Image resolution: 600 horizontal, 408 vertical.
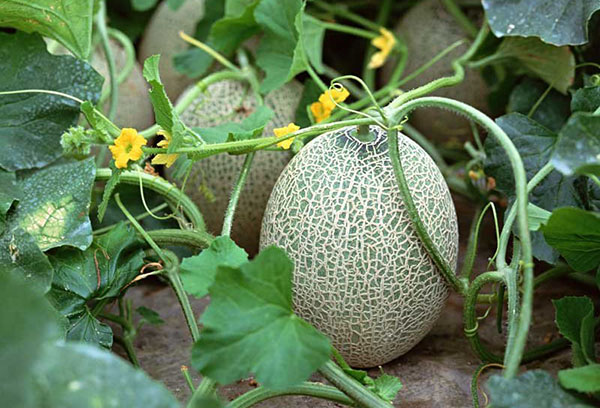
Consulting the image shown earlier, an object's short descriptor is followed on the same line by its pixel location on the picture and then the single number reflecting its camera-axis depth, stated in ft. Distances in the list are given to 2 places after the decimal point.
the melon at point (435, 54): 4.09
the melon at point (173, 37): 4.24
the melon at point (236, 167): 3.73
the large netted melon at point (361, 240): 3.18
